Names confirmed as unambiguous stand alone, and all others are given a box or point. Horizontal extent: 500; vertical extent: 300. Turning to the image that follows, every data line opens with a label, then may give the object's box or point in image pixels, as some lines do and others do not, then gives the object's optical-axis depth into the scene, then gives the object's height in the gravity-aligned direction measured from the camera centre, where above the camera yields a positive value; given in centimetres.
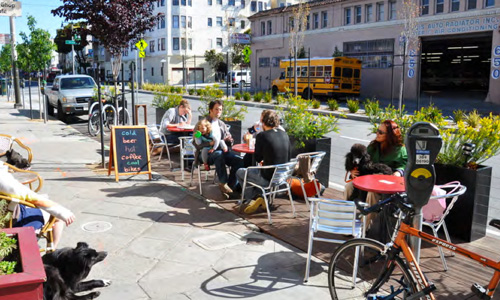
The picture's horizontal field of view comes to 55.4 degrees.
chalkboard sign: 831 -118
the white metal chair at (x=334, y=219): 432 -124
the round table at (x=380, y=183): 478 -104
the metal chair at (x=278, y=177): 600 -120
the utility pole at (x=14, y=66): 2150 +81
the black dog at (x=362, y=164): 560 -96
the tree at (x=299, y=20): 3516 +491
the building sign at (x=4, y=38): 2306 +217
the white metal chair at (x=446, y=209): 454 -119
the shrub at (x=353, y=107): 2142 -105
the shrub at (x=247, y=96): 2885 -77
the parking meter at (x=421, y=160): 333 -53
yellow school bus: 2820 +39
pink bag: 486 -126
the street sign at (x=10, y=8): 1323 +208
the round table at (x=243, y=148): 713 -100
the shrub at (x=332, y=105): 2273 -102
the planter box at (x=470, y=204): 532 -135
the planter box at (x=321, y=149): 755 -105
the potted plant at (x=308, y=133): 759 -79
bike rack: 1115 -75
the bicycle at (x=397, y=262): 308 -129
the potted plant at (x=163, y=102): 1259 -50
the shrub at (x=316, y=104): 2314 -100
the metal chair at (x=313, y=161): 638 -105
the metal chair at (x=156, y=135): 979 -109
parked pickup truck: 1745 -40
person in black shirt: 621 -85
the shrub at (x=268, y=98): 2714 -83
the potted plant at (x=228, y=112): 1023 -64
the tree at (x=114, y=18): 1252 +175
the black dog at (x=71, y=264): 365 -142
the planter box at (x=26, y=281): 248 -103
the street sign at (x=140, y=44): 1429 +117
